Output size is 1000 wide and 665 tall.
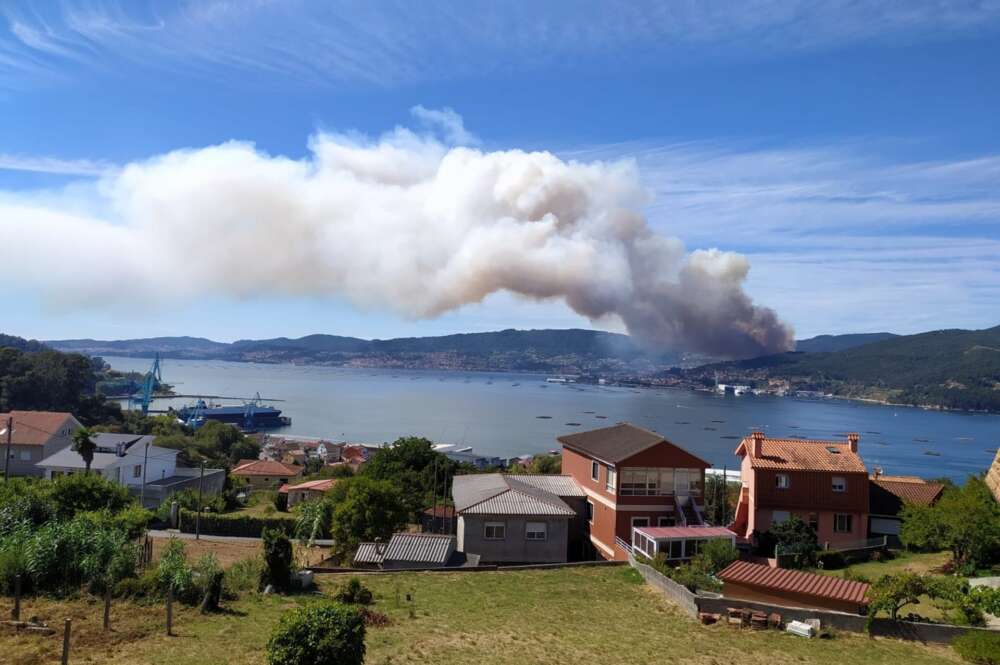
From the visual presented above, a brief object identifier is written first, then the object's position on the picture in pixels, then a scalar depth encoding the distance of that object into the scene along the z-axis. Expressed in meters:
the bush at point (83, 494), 22.46
